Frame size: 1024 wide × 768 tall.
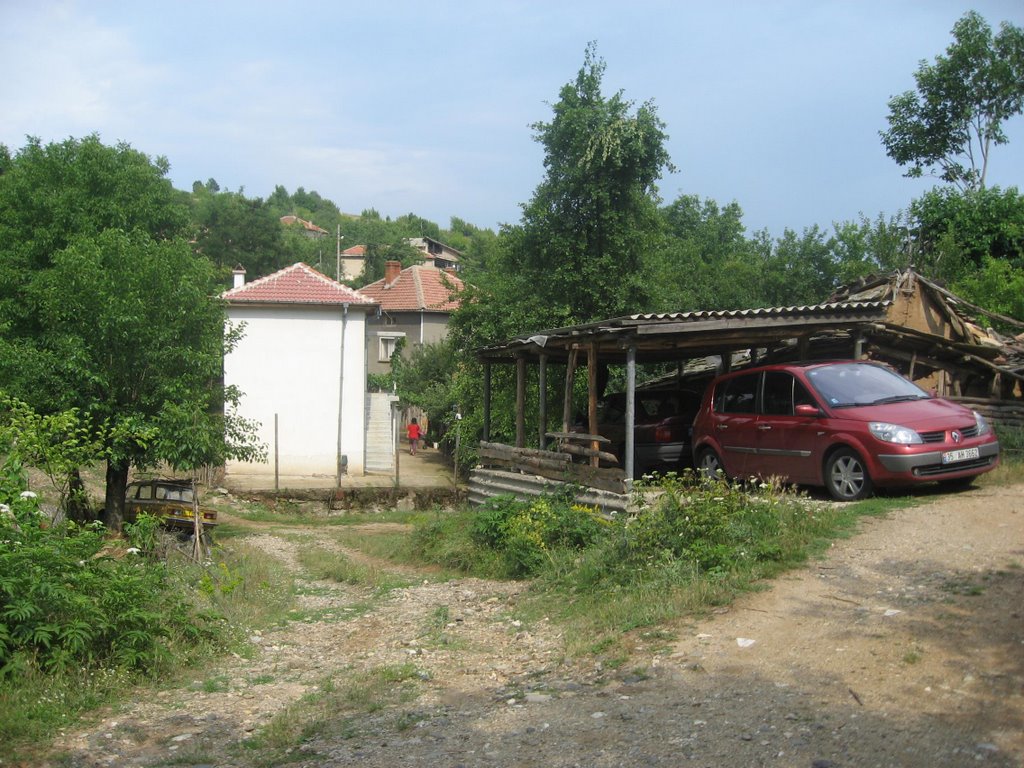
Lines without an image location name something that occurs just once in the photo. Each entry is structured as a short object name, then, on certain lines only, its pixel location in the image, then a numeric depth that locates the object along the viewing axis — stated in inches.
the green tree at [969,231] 1020.5
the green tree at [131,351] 661.3
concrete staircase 1213.9
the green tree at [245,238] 2409.0
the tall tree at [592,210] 849.5
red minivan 398.3
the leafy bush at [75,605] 262.5
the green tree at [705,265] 981.2
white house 1084.5
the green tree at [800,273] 1266.0
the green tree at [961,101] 1193.4
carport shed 480.4
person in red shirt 1408.7
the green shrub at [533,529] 434.9
